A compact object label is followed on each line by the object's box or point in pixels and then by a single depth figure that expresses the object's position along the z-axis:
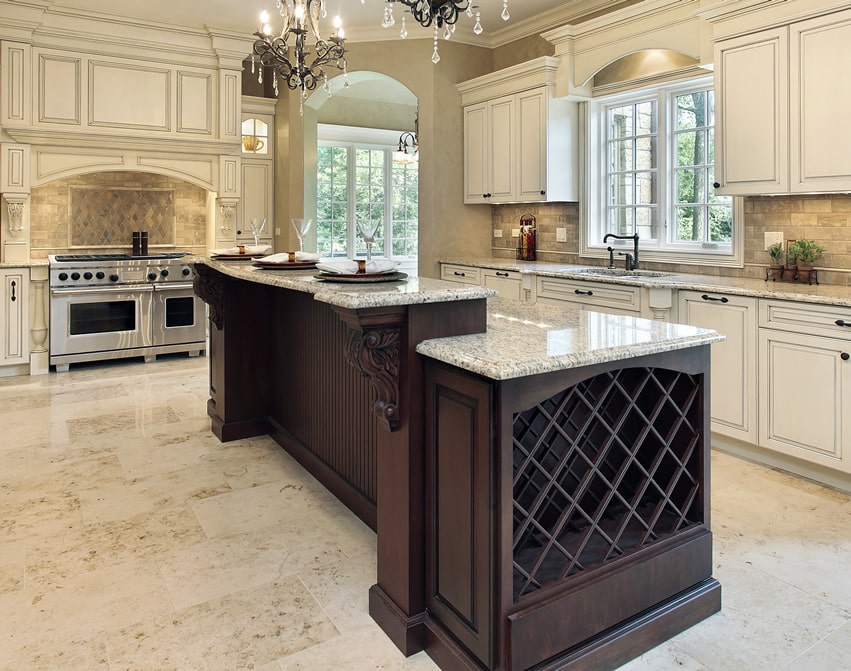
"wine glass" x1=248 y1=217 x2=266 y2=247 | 3.85
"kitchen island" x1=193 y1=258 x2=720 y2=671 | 1.72
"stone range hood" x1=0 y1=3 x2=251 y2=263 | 5.65
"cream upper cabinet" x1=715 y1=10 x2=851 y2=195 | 3.34
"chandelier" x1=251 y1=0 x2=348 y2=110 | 3.49
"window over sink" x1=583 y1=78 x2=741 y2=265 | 4.57
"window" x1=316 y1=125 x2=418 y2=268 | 8.83
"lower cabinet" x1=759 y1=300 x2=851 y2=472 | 3.11
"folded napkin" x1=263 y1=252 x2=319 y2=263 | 3.29
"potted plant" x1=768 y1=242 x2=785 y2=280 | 3.95
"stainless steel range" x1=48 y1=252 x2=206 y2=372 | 5.77
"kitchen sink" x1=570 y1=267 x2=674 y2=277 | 4.72
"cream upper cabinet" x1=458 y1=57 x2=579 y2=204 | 5.34
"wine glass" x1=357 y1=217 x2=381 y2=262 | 2.62
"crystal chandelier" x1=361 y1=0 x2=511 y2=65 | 3.04
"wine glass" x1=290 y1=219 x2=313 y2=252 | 3.38
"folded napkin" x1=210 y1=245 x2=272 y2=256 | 3.85
